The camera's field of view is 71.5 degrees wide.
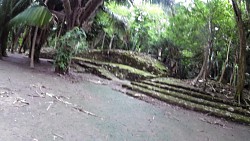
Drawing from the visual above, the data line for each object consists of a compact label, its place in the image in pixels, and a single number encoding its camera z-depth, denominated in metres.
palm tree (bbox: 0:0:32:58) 7.38
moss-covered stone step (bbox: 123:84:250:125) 5.36
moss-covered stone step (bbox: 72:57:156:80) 9.50
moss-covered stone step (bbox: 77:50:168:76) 11.39
